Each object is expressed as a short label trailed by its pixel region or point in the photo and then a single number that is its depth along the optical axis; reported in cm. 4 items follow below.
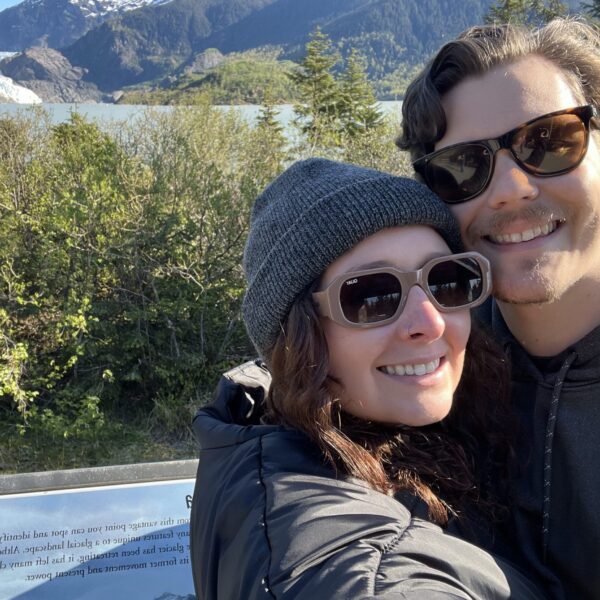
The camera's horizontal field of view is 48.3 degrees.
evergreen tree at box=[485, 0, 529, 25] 2500
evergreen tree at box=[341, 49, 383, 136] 3128
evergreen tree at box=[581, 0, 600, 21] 2080
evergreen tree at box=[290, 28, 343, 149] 3173
